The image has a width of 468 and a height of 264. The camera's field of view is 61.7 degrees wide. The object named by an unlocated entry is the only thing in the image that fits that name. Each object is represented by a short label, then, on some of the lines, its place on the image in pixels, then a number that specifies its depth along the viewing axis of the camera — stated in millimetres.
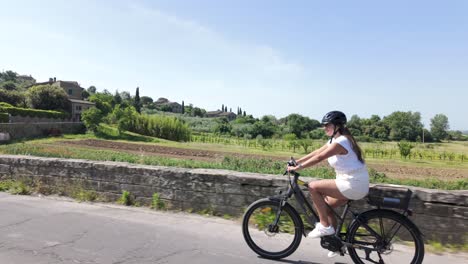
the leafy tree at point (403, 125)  84250
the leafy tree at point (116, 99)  102588
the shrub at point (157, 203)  6914
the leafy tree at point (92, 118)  52575
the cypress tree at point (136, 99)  101794
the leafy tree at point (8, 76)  135225
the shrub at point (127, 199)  7188
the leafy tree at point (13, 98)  62312
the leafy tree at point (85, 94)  115250
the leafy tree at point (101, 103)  84438
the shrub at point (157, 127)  57781
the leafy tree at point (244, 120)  104094
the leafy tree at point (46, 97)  64250
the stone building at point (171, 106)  141100
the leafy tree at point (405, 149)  37938
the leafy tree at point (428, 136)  85338
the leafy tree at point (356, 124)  79938
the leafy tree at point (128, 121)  56066
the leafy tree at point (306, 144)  40303
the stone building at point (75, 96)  70488
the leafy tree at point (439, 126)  96569
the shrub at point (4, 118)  45094
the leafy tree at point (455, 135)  99431
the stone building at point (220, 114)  166825
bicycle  4152
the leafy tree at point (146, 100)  150075
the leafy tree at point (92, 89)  163600
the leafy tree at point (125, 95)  133575
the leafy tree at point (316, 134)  76025
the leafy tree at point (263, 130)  76812
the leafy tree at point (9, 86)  98562
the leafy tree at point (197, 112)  142625
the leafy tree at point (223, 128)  80169
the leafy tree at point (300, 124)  83812
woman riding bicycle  4148
